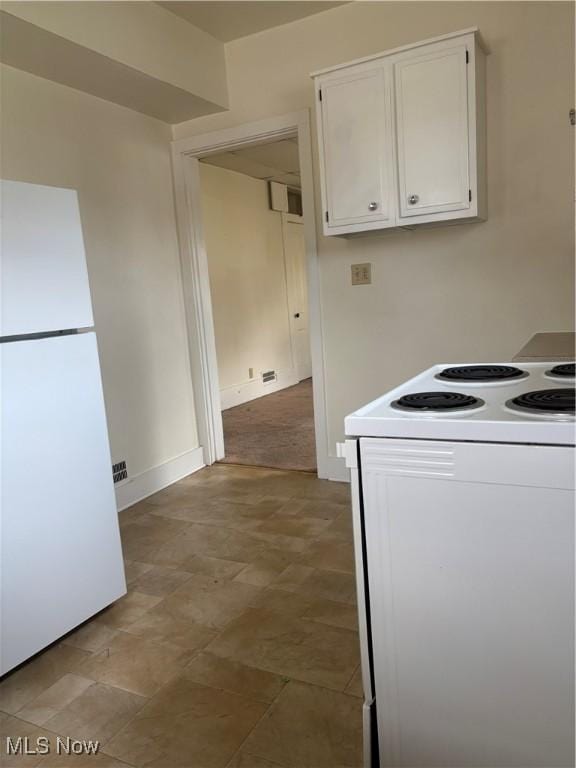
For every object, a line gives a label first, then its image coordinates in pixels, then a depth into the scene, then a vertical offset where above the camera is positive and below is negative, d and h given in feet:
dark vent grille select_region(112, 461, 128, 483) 10.68 -3.00
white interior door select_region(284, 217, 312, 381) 23.44 +0.17
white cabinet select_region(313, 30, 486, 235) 8.32 +2.33
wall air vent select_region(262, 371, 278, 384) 21.82 -2.96
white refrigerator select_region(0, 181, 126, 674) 5.83 -1.30
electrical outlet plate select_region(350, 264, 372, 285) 10.50 +0.35
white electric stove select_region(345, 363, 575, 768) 3.04 -1.65
